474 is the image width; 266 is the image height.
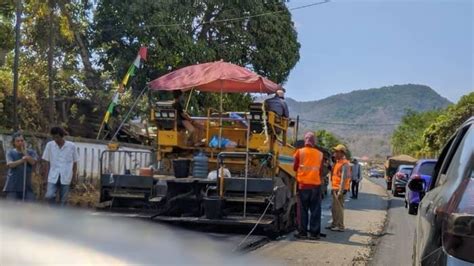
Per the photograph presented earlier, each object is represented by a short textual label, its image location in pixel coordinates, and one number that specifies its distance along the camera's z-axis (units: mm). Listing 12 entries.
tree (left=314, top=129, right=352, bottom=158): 109619
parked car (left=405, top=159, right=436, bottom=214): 14516
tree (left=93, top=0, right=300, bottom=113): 21312
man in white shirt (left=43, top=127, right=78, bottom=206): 9398
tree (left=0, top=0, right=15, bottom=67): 16547
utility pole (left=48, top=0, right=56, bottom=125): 16703
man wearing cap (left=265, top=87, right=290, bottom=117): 10984
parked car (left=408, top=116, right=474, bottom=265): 3117
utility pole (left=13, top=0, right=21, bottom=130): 13992
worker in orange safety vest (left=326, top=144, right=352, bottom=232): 11570
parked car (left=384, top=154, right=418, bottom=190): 40925
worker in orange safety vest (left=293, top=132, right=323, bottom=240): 10148
